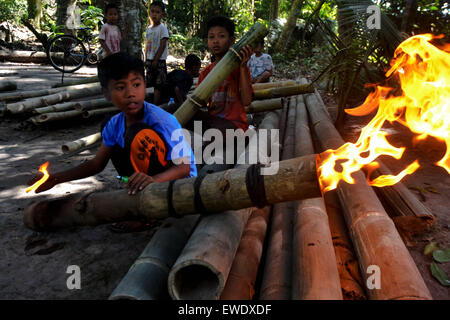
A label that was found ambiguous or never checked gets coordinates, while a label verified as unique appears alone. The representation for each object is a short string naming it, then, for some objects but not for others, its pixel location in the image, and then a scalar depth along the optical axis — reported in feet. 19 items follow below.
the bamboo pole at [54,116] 17.37
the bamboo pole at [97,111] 18.97
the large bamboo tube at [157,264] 5.40
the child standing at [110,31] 22.99
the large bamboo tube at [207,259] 5.29
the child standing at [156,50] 21.24
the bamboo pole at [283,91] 20.48
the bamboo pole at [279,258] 5.70
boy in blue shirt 8.38
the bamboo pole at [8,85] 22.99
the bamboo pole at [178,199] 6.22
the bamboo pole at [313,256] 5.01
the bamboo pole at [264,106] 20.04
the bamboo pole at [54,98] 18.44
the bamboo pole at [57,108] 18.11
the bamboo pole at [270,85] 23.29
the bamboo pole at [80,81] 24.58
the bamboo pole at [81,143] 13.57
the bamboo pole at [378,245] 4.94
